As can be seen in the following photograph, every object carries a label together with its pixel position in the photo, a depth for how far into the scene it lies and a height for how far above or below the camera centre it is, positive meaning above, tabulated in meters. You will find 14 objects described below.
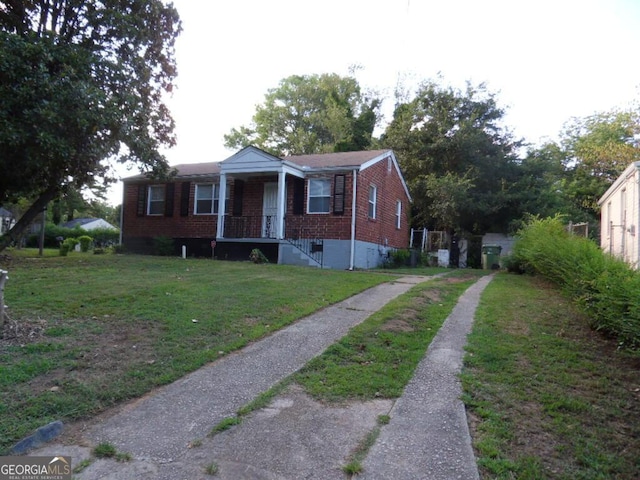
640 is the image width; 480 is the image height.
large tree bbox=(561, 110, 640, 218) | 26.16 +5.74
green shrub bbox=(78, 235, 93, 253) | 21.85 -0.54
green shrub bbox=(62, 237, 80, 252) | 18.31 -0.45
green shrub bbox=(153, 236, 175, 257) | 18.23 -0.42
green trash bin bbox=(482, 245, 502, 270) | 19.47 -0.35
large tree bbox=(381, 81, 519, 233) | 22.80 +4.64
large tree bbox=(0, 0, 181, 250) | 10.41 +3.36
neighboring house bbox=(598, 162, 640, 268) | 12.05 +1.19
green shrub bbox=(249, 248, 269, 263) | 14.84 -0.57
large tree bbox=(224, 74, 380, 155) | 37.09 +10.44
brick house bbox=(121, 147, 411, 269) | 15.77 +1.14
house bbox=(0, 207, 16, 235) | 36.47 +0.75
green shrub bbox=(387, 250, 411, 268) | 18.23 -0.52
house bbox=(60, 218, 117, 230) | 55.17 +1.14
